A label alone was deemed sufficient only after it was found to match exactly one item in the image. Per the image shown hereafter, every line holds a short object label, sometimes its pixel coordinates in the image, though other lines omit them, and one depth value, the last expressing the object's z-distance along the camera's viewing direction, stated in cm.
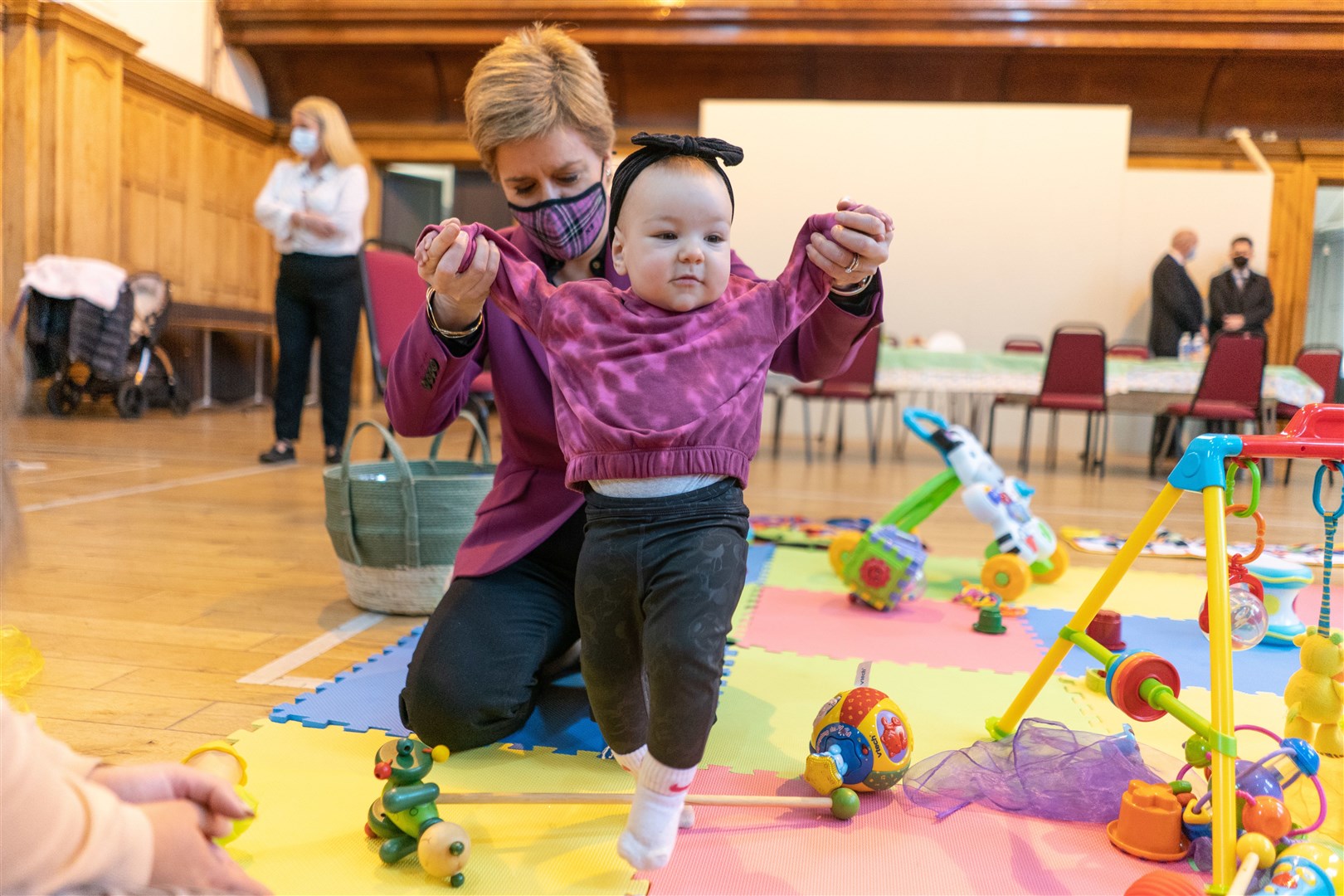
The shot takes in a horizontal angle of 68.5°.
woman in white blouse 408
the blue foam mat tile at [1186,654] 189
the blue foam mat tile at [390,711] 149
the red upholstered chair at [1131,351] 674
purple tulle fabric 130
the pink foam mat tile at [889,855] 112
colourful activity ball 130
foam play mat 112
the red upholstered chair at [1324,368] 611
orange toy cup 118
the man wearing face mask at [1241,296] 743
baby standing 103
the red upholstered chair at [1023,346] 732
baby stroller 607
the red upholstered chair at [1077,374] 570
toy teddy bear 132
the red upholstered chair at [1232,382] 552
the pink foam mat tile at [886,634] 201
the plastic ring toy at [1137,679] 126
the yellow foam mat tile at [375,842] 110
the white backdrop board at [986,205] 795
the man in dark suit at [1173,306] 723
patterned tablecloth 580
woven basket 206
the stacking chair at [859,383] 592
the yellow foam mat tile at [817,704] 150
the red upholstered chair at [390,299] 367
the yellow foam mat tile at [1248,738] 125
